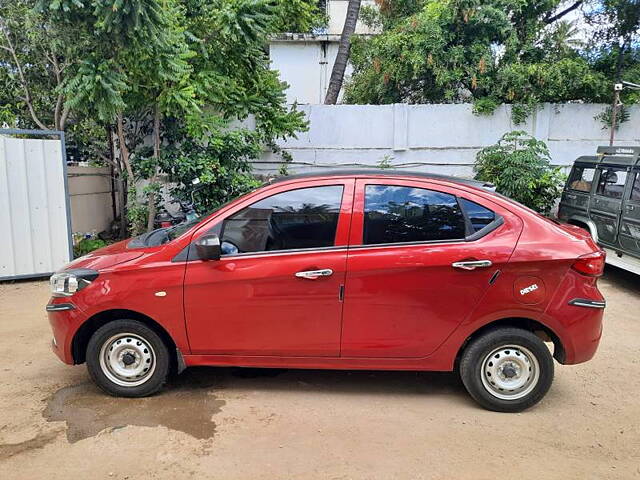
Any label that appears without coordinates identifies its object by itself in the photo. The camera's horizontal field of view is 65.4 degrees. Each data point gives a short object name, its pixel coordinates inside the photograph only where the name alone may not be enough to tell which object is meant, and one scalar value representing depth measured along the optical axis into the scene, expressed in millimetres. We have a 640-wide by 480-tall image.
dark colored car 7191
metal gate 7023
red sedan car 3617
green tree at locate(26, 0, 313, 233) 6340
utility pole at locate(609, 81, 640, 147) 9255
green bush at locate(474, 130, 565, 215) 9078
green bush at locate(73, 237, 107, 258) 8258
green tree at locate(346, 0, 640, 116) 9930
